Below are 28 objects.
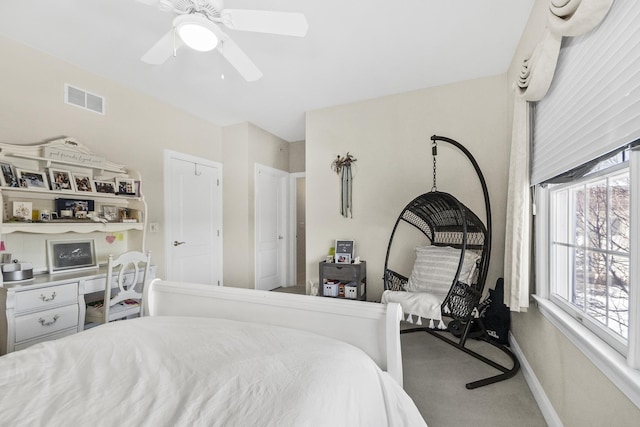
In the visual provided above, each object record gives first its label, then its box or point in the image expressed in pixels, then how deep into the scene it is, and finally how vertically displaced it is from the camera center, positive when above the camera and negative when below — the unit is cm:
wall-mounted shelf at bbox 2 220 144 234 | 209 -12
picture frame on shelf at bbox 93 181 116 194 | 270 +25
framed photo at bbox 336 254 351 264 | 326 -54
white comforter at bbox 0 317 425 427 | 77 -54
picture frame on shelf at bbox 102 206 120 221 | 279 -1
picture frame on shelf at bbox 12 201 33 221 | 222 +2
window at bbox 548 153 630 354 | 114 -20
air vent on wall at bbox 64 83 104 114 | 259 +108
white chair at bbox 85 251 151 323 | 233 -69
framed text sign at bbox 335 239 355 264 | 327 -46
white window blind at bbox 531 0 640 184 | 91 +47
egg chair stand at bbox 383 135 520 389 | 213 -36
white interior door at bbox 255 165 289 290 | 434 -24
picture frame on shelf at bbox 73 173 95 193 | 254 +27
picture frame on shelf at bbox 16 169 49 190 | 218 +26
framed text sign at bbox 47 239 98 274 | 245 -38
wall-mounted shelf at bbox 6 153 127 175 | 226 +43
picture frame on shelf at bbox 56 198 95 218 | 248 +6
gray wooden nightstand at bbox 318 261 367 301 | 312 -78
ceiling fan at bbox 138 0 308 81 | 142 +100
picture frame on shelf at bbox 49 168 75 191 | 236 +28
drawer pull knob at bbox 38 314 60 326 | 207 -80
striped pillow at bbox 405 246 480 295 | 245 -52
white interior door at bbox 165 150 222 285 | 352 -9
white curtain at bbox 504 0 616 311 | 146 +28
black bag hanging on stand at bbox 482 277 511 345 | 254 -96
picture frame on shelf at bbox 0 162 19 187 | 209 +28
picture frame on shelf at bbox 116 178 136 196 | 285 +26
